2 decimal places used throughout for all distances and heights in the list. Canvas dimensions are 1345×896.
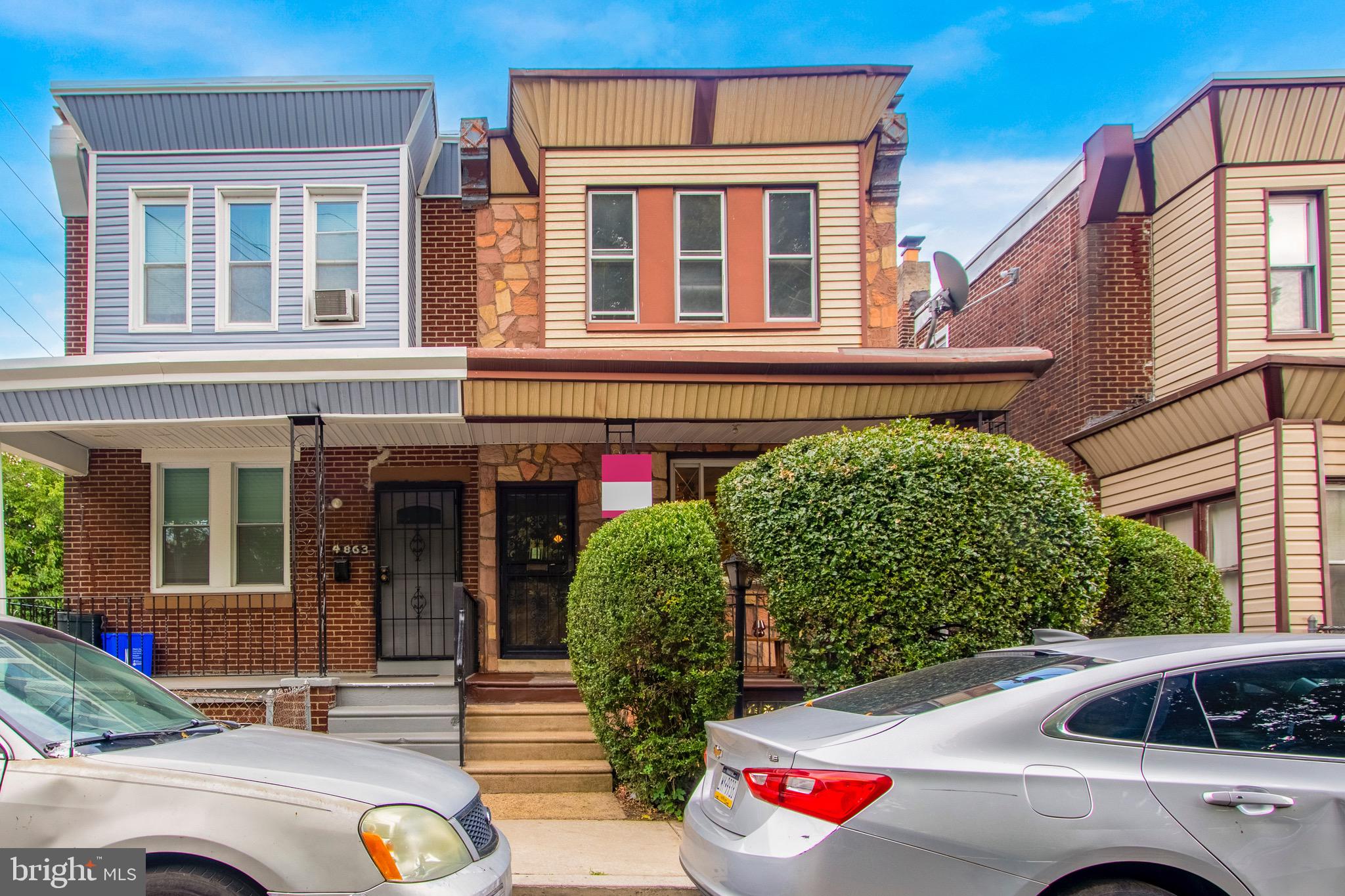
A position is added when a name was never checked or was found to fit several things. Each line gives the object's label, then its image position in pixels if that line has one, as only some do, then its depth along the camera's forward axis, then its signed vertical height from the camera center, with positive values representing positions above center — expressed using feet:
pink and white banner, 32.60 +0.15
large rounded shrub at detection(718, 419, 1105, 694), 22.26 -1.39
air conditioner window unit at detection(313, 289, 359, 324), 37.78 +6.64
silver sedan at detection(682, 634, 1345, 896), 11.60 -3.46
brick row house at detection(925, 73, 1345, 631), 32.48 +5.84
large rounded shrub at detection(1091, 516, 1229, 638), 27.14 -2.72
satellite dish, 41.52 +8.22
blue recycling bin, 37.40 -5.73
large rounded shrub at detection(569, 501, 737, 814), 23.47 -3.68
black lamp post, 25.54 -2.84
